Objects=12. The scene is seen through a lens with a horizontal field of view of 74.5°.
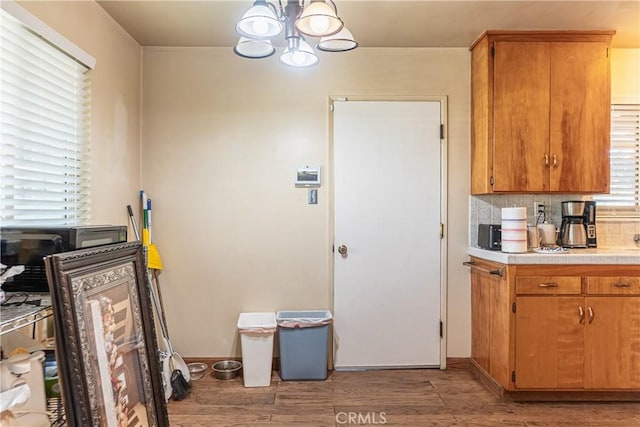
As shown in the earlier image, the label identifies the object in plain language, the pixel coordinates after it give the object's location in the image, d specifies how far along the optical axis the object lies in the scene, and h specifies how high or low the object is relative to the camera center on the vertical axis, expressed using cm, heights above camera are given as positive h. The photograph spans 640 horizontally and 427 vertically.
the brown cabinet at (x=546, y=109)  299 +72
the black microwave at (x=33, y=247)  173 -15
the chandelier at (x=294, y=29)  174 +80
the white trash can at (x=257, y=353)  298 -102
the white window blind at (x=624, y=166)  334 +35
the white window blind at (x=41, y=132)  190 +40
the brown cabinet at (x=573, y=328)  268 -75
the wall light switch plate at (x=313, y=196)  328 +11
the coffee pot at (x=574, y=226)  312 -12
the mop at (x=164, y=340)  279 -95
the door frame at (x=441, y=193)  328 +13
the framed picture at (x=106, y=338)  155 -54
